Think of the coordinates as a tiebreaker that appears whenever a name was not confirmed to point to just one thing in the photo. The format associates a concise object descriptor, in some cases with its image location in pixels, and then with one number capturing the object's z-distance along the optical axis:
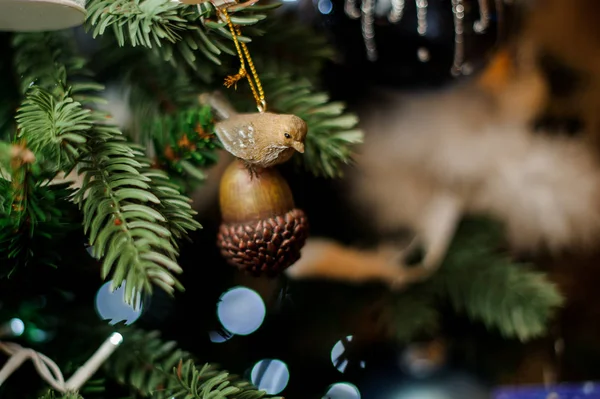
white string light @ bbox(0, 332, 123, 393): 0.32
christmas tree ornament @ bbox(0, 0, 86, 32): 0.29
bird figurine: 0.31
